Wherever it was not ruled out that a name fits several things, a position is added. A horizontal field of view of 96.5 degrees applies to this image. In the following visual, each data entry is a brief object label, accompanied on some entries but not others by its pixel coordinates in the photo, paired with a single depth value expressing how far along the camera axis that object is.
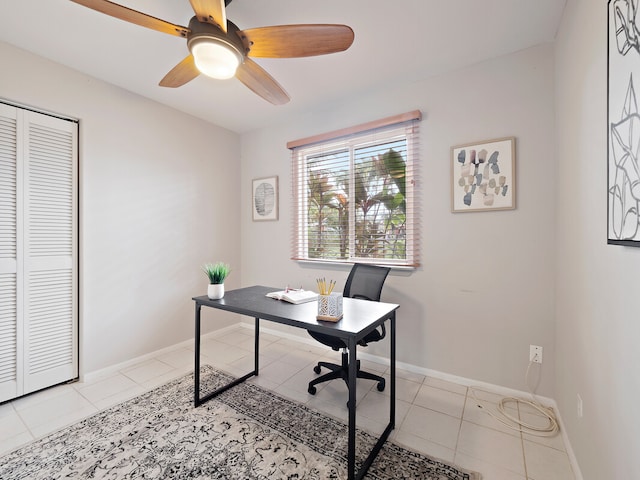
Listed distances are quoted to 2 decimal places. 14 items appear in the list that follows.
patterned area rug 1.47
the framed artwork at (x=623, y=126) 0.89
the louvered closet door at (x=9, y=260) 2.06
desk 1.37
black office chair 2.16
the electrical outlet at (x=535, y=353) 2.04
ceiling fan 1.31
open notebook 1.95
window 2.58
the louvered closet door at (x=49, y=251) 2.18
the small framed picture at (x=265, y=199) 3.48
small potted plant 2.03
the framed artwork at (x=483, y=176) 2.13
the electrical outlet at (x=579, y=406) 1.44
